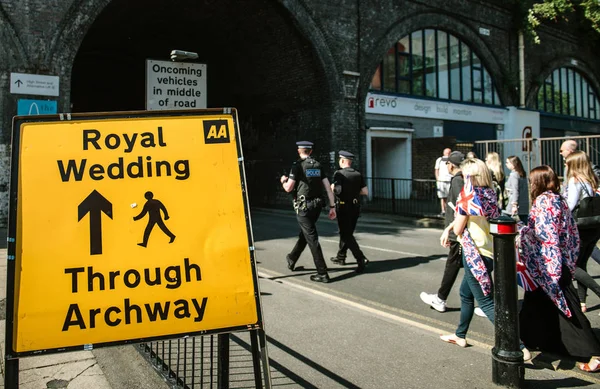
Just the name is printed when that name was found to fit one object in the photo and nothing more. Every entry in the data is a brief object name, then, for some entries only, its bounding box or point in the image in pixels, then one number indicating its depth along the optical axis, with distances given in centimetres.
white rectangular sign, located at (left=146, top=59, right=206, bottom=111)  657
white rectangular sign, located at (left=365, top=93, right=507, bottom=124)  2056
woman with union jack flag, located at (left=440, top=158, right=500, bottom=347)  447
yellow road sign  271
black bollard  376
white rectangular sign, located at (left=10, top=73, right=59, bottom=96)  1284
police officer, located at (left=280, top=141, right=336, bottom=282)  748
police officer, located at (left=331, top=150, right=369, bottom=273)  820
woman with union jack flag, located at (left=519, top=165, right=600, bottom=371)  410
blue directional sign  1289
